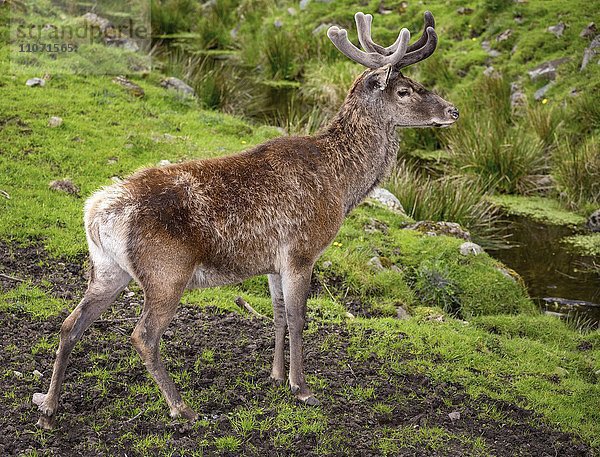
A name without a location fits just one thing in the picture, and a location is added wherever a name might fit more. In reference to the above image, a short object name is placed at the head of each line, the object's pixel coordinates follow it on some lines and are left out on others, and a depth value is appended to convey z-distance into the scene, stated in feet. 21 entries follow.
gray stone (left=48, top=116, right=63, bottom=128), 33.71
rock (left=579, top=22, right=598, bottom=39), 49.96
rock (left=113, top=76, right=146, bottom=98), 40.45
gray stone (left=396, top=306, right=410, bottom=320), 25.30
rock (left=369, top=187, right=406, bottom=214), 33.53
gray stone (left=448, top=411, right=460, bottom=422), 19.07
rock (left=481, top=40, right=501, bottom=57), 53.95
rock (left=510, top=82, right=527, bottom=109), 47.62
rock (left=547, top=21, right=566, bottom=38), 52.13
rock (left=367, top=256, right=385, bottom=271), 27.63
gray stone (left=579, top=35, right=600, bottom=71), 47.68
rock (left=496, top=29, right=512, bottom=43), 54.85
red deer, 16.47
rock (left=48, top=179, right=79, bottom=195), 28.81
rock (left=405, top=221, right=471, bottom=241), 31.64
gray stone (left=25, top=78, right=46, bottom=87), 37.81
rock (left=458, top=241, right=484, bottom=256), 29.35
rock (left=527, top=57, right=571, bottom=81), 48.93
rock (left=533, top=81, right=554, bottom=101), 47.75
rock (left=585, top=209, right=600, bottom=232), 36.40
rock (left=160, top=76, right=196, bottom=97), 43.62
